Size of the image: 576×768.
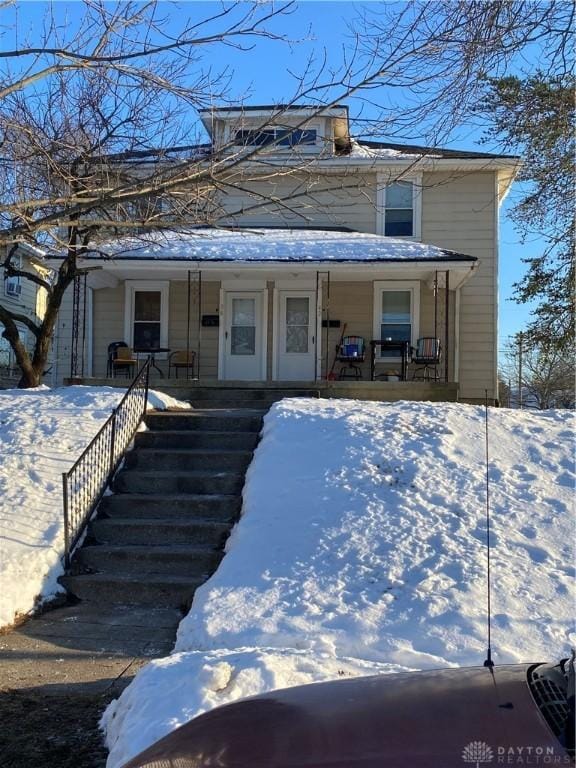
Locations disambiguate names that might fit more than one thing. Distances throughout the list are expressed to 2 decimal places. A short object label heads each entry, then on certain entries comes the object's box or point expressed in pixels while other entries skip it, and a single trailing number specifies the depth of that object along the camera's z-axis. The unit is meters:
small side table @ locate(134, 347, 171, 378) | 15.05
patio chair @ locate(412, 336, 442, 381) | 14.46
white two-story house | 14.58
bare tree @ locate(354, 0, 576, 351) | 6.00
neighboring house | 24.19
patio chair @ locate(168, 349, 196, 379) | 15.54
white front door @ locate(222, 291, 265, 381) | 16.05
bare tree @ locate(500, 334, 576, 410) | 38.47
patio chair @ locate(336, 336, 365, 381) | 14.84
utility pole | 43.00
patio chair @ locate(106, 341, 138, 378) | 15.15
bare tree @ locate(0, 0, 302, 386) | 5.73
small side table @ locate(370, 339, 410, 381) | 14.40
